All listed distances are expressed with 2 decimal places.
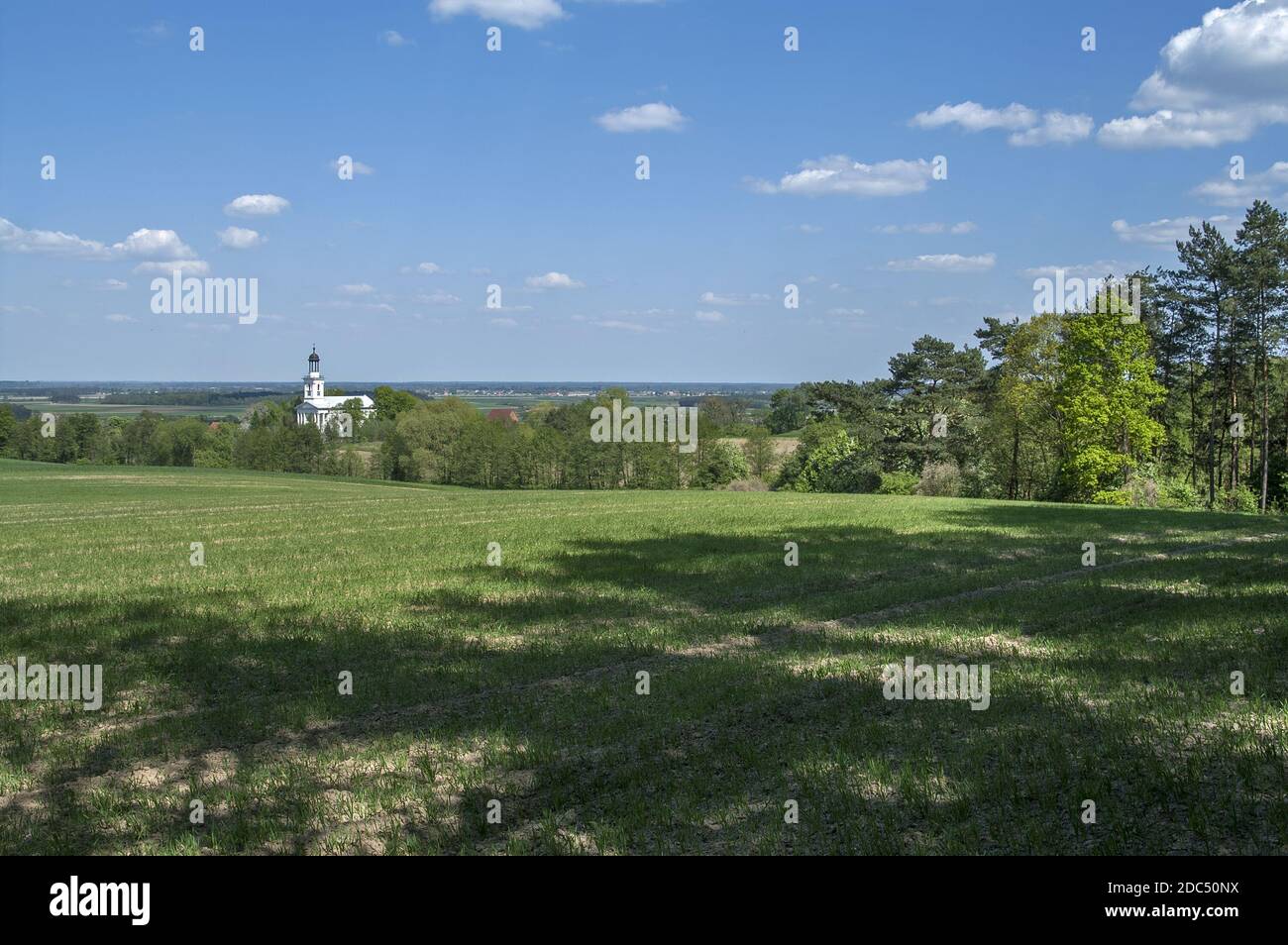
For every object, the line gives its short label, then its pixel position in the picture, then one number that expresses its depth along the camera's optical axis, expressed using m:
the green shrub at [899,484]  64.44
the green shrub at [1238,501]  51.34
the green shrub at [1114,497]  49.28
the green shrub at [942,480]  62.59
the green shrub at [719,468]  97.38
